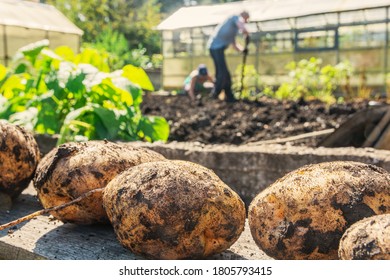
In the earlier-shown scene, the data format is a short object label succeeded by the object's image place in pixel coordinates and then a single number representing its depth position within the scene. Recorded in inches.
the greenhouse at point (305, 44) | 320.2
